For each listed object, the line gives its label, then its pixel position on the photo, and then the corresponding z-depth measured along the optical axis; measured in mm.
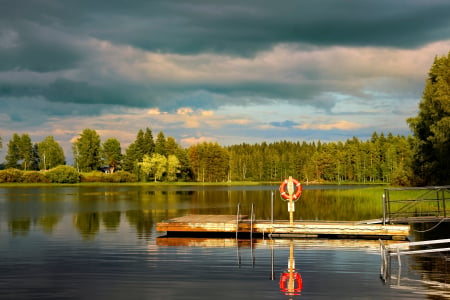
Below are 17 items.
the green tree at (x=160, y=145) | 154000
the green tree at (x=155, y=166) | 143125
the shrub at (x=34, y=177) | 131000
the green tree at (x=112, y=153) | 157625
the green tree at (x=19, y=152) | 156750
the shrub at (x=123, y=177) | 140075
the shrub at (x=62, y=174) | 129750
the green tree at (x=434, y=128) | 48062
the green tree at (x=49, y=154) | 163125
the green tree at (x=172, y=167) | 145512
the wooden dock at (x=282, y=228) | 25878
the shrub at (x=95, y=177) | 136250
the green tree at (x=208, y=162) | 175000
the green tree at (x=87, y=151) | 151500
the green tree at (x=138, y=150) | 151625
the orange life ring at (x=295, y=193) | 26438
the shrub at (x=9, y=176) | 129250
